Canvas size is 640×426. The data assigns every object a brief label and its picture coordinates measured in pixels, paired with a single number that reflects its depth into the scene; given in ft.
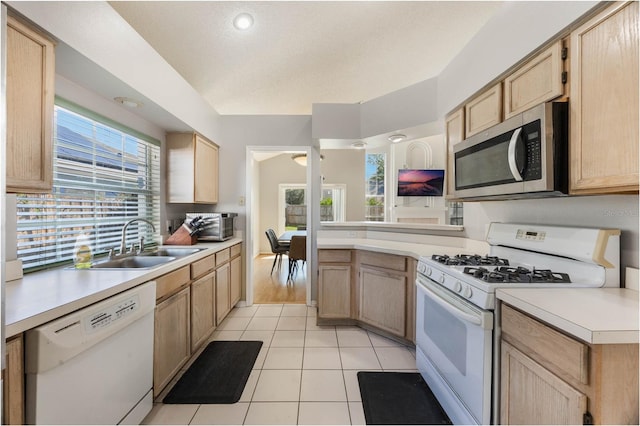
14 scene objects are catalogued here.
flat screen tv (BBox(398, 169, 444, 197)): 15.87
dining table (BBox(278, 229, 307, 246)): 16.52
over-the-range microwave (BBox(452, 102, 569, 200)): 4.05
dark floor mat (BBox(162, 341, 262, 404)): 5.56
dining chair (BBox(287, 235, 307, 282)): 13.91
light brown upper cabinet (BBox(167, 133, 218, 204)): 8.99
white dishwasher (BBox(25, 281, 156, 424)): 2.96
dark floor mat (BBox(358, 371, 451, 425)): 4.99
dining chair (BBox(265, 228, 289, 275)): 16.17
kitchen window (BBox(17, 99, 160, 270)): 4.99
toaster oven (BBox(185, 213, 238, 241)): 9.15
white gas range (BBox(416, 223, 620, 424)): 3.90
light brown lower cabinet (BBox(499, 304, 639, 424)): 2.60
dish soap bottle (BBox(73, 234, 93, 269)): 5.20
